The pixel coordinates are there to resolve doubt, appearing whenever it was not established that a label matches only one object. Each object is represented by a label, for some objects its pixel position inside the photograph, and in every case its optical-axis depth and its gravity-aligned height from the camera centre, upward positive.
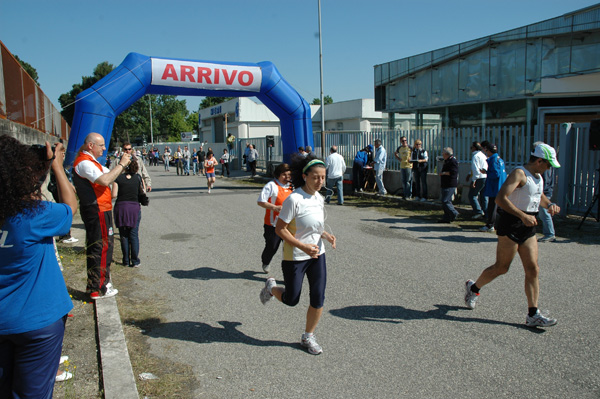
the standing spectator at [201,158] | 27.69 -0.25
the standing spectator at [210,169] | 18.06 -0.58
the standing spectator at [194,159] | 30.18 -0.32
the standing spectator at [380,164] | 15.21 -0.48
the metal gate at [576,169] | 10.12 -0.55
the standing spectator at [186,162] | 29.84 -0.49
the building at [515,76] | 17.86 +3.00
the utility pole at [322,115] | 19.34 +1.52
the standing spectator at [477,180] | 10.40 -0.73
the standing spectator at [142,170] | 7.24 -0.24
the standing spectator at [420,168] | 13.49 -0.57
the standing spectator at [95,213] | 5.34 -0.65
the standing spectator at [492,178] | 9.27 -0.63
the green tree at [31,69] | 63.66 +12.16
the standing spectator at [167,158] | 35.34 -0.24
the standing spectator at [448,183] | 10.51 -0.80
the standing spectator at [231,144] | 33.56 +0.63
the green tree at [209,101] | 107.06 +11.81
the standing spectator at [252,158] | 25.53 -0.30
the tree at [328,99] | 143.48 +15.65
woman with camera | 2.31 -0.62
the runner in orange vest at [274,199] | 5.88 -0.58
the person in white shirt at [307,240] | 4.01 -0.75
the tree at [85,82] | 69.12 +10.84
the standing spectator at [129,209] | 6.81 -0.77
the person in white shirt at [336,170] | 13.88 -0.57
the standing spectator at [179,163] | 30.23 -0.55
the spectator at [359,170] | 15.78 -0.68
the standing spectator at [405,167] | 13.97 -0.55
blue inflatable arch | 13.02 +2.12
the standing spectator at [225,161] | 26.47 -0.43
